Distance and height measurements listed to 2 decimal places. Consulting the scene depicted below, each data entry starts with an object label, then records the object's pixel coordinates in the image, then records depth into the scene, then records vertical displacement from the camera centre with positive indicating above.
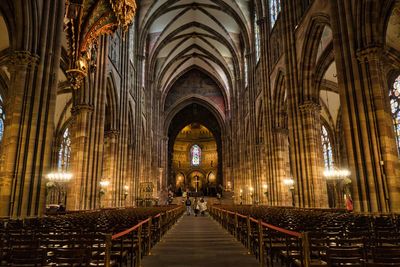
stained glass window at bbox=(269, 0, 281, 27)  22.89 +14.53
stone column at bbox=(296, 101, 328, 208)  17.02 +2.68
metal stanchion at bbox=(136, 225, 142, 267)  6.30 -0.88
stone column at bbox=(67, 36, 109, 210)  16.59 +3.71
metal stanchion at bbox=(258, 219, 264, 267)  6.21 -0.78
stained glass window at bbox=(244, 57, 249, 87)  34.77 +14.76
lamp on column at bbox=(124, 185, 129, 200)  26.05 +1.67
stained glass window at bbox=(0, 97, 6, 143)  24.59 +7.21
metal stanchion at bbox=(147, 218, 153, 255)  8.21 -0.77
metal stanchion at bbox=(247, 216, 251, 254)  8.18 -0.48
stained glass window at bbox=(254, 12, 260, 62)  30.52 +15.91
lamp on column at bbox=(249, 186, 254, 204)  32.08 +1.80
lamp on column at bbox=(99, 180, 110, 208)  22.31 +1.84
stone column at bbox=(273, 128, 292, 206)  23.41 +3.19
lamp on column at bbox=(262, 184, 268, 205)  27.29 +1.76
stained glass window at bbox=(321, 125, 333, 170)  33.81 +6.19
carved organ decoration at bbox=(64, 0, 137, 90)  11.92 +6.94
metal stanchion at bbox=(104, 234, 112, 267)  3.96 -0.44
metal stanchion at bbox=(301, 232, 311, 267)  3.95 -0.48
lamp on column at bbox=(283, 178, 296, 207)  23.15 +1.86
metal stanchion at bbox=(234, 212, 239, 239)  10.80 -0.53
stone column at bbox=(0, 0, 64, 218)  10.44 +3.00
